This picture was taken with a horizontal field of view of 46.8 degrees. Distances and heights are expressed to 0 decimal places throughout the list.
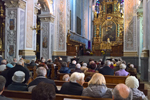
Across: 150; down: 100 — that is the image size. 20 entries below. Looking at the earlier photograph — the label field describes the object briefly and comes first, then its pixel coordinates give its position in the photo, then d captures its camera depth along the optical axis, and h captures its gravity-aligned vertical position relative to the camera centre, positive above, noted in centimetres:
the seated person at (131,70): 762 -88
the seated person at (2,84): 224 -46
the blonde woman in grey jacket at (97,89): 306 -69
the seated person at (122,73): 630 -83
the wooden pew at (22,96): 294 -80
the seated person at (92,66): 666 -63
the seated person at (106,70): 638 -75
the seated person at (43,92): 184 -45
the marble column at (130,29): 1559 +193
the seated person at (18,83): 362 -70
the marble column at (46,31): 1641 +184
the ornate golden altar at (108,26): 2891 +418
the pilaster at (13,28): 1074 +140
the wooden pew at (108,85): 422 -90
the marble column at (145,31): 1022 +115
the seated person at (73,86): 346 -72
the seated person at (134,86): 339 -71
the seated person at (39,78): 357 -60
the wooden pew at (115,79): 585 -98
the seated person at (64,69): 724 -79
